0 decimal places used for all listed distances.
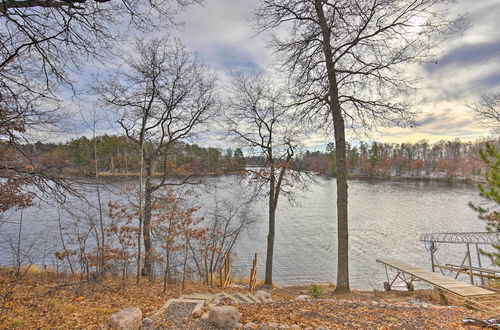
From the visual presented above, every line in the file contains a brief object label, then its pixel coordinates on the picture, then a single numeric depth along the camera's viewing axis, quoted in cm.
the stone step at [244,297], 660
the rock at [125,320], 401
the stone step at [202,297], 562
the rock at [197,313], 452
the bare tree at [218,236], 1340
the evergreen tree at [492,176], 878
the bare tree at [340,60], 696
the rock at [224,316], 408
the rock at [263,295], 820
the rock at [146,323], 423
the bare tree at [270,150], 1171
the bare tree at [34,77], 383
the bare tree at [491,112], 1188
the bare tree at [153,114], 1095
